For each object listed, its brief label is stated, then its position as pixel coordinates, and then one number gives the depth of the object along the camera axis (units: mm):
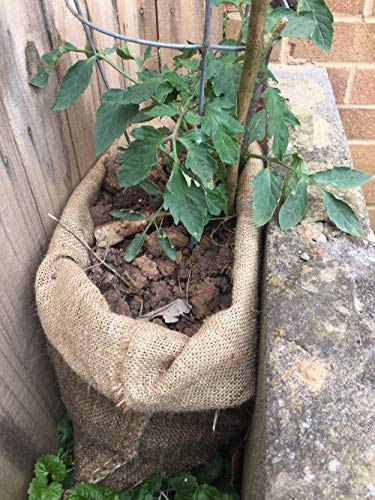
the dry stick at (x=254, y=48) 821
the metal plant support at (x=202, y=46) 802
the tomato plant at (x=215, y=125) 858
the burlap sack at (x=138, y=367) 863
